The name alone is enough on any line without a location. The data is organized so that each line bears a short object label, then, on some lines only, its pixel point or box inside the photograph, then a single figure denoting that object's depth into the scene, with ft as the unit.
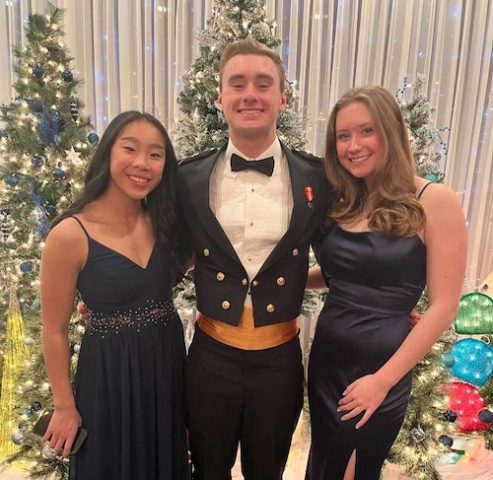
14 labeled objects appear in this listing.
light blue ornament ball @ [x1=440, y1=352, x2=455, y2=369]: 8.20
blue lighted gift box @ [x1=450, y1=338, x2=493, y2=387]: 8.74
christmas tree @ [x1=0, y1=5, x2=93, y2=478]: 7.89
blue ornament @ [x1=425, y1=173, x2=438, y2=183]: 8.13
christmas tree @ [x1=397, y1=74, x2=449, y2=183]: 8.03
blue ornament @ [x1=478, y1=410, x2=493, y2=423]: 7.85
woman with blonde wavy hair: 4.69
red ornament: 8.71
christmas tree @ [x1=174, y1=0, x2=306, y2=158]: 8.16
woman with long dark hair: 4.76
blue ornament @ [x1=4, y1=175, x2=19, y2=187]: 7.89
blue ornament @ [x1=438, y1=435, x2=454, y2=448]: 8.14
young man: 5.18
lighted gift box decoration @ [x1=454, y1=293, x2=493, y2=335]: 9.54
